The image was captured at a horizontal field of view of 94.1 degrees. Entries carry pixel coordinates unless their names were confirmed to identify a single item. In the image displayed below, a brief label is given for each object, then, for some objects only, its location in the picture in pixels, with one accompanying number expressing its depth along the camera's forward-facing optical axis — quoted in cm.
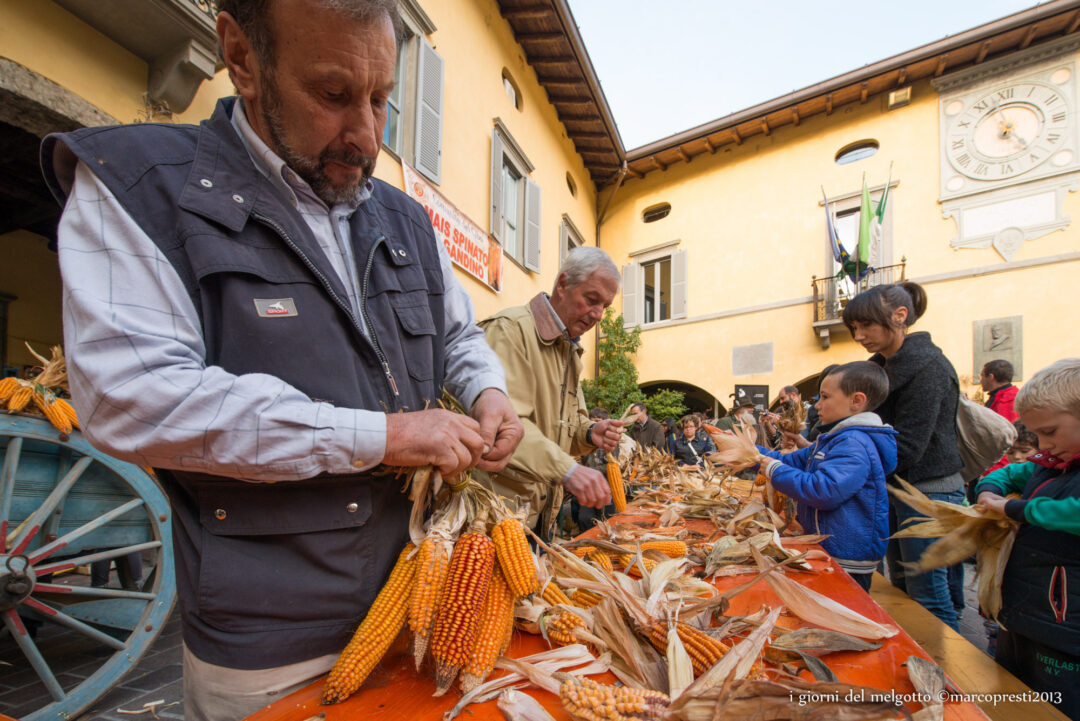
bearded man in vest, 82
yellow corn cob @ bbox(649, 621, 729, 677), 102
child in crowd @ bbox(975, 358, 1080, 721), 173
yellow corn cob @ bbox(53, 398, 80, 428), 248
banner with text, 668
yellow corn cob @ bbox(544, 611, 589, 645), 109
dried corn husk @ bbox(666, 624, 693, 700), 95
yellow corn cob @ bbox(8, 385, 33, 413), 234
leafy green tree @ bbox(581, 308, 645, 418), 1334
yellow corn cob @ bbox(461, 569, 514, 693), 92
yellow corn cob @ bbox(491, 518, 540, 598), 103
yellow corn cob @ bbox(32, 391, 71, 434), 242
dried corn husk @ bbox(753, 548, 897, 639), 123
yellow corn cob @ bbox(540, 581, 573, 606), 121
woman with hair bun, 268
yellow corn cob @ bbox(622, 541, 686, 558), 186
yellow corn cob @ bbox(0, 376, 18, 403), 236
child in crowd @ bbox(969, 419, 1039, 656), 375
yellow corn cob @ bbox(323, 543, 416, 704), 88
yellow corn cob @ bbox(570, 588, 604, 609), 127
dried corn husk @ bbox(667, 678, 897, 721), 79
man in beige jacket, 235
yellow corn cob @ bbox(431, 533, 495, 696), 90
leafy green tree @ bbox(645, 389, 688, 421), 1347
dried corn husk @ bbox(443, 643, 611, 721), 91
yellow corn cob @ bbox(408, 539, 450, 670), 92
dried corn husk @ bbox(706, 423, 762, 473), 268
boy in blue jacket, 235
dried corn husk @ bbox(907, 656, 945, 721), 89
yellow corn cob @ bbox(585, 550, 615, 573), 149
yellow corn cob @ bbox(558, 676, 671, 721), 81
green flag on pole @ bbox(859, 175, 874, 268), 1158
